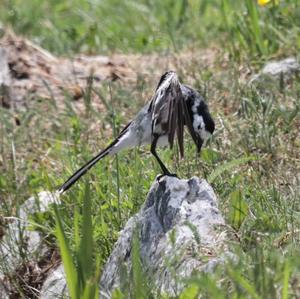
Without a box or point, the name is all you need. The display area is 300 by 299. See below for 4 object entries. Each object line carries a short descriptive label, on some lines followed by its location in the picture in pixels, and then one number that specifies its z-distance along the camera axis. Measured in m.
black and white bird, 10.49
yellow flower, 13.99
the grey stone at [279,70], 13.52
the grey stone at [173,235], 8.73
